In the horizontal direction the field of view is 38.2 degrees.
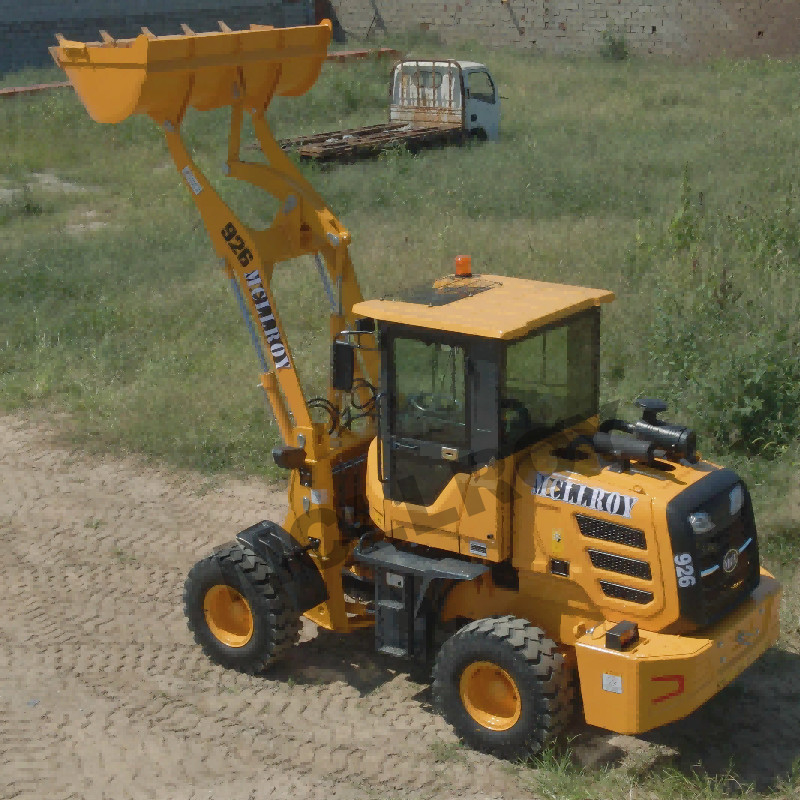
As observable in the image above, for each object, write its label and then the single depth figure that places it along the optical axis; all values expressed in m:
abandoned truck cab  19.45
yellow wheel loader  5.45
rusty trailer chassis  18.14
